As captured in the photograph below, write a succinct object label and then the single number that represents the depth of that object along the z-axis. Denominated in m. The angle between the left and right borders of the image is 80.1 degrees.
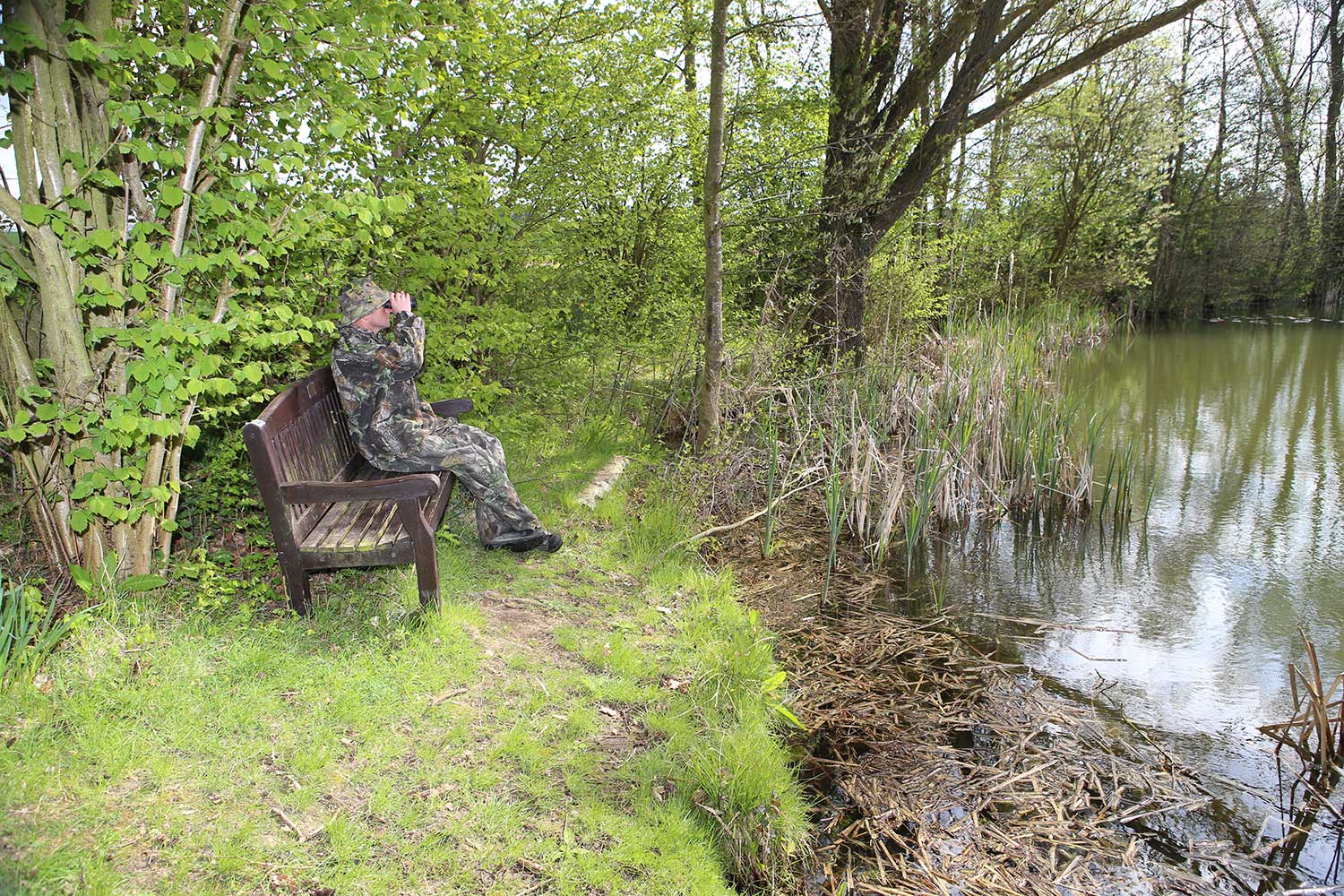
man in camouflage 3.98
